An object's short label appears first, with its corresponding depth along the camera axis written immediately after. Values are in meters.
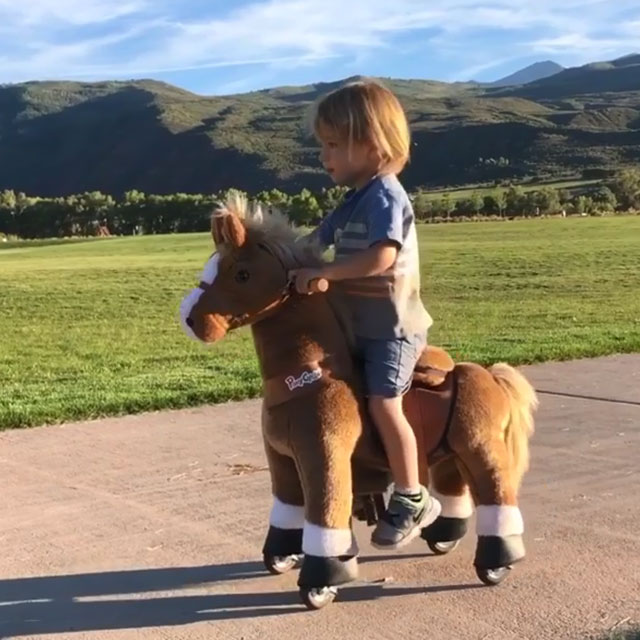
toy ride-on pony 3.91
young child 3.95
